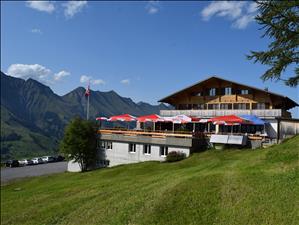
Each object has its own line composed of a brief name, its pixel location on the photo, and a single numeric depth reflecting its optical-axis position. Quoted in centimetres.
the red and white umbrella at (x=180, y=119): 3148
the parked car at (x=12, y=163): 5574
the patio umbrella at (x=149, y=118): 3391
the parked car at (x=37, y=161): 5957
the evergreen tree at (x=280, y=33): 1603
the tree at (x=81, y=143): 3523
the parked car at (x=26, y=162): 5711
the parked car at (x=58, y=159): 6520
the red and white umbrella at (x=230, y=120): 2847
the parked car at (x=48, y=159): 6260
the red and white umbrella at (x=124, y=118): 3563
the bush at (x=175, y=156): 2855
